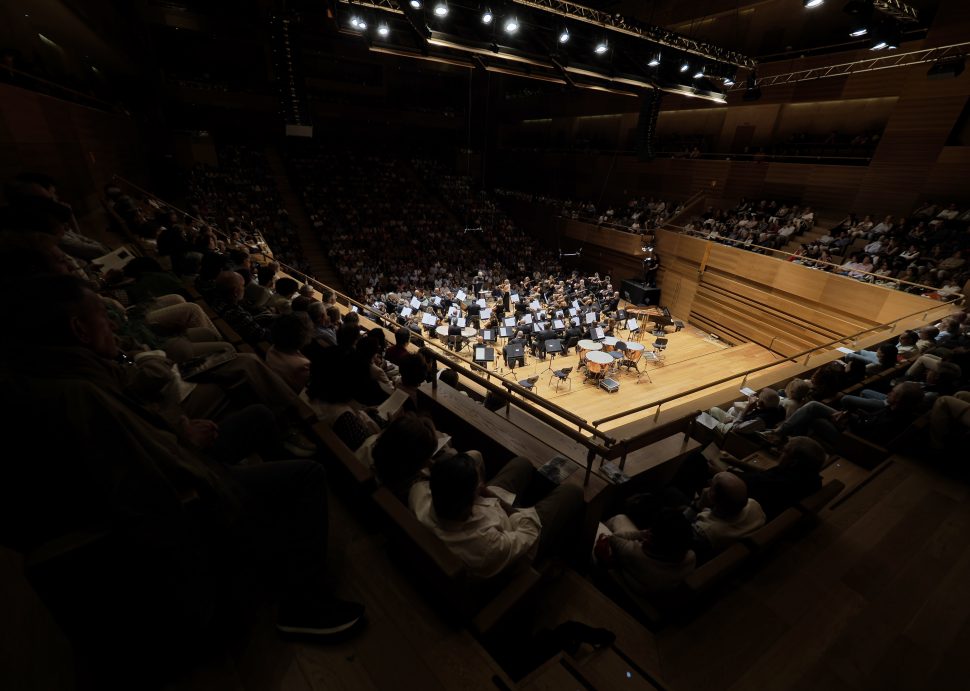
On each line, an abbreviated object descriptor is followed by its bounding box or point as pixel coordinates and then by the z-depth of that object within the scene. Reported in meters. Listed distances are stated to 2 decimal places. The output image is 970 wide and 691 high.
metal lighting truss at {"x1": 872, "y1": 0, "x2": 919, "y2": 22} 5.98
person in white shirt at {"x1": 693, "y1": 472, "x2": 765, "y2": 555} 2.26
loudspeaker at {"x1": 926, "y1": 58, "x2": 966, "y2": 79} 7.31
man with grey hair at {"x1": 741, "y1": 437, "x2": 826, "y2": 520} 2.57
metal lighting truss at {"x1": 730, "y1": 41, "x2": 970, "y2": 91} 8.59
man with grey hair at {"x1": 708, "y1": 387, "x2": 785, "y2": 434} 3.59
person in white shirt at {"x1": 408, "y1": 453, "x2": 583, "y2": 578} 1.54
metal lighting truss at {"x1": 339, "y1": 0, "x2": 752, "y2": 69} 6.61
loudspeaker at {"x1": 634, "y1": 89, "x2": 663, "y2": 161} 8.98
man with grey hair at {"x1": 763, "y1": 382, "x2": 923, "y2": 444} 3.38
